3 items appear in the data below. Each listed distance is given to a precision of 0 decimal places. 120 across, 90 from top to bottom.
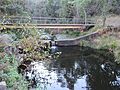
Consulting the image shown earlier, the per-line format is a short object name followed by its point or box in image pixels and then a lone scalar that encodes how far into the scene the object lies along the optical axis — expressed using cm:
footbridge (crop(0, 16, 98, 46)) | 1178
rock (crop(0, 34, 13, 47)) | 436
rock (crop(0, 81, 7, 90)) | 316
